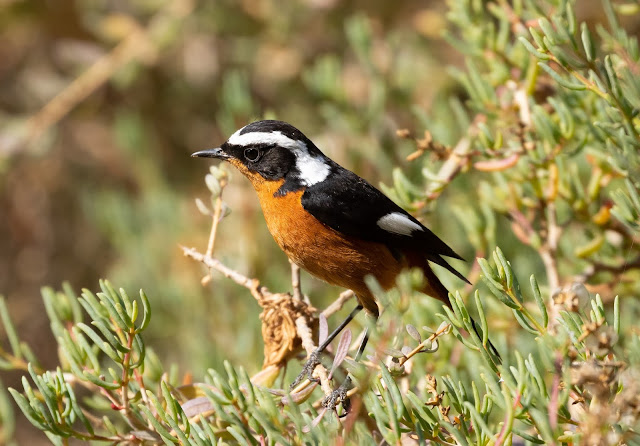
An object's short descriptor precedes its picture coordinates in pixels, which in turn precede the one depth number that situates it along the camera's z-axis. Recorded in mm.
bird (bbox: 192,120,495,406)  5074
